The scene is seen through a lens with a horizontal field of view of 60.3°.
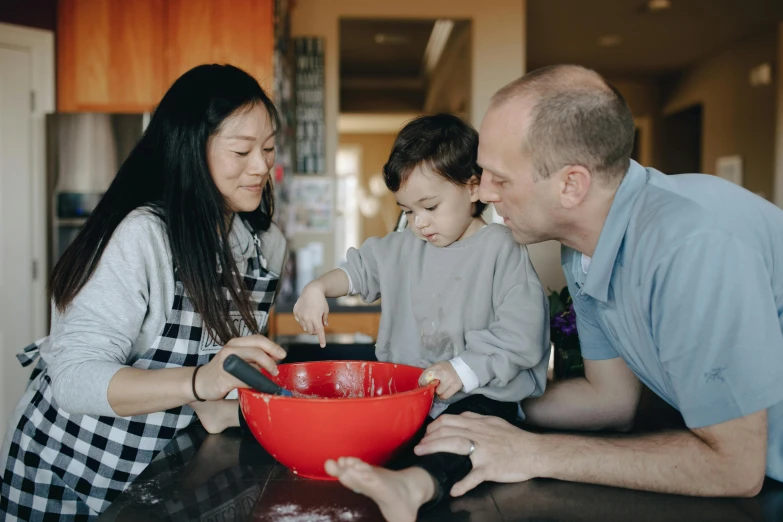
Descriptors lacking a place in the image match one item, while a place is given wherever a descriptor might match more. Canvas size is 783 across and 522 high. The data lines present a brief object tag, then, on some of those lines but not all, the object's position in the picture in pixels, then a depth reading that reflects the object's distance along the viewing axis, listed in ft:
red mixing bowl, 2.95
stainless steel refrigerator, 10.64
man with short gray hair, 3.13
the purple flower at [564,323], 4.95
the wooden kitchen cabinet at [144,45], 11.21
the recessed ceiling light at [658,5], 16.69
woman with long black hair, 3.62
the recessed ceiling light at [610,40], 20.35
